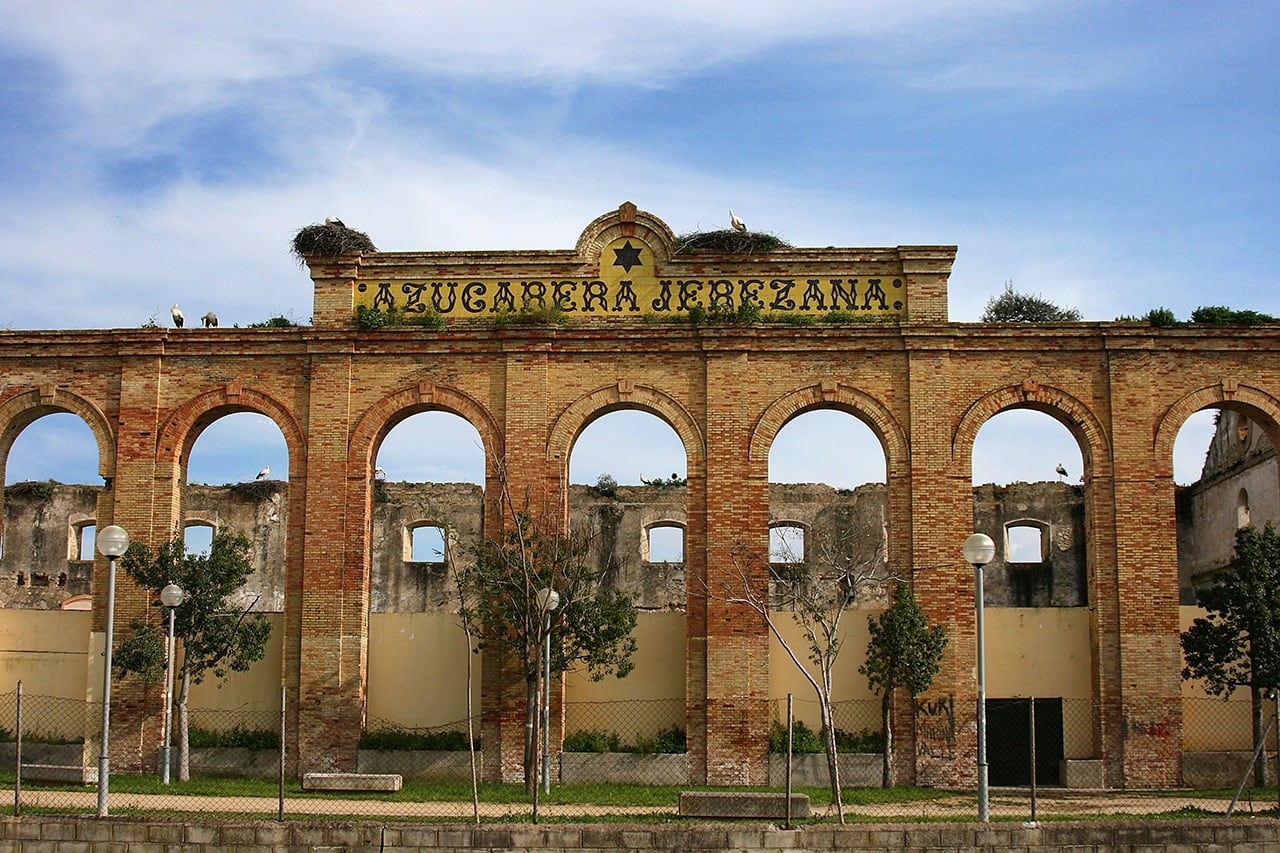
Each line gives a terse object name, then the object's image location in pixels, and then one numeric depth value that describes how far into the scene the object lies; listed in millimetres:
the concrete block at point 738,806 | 17234
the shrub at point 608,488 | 35375
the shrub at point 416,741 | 23859
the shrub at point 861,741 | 23719
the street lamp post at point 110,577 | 16984
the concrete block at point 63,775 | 21031
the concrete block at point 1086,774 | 23359
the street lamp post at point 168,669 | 21547
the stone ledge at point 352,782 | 20469
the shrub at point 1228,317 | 24656
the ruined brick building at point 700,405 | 23766
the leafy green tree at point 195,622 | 23141
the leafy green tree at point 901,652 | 22875
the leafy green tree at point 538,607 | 22359
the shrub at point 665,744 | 23719
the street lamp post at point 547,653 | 19953
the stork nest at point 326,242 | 25359
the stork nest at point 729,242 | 25016
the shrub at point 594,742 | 23734
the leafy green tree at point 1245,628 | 21828
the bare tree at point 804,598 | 19625
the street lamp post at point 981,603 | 16375
